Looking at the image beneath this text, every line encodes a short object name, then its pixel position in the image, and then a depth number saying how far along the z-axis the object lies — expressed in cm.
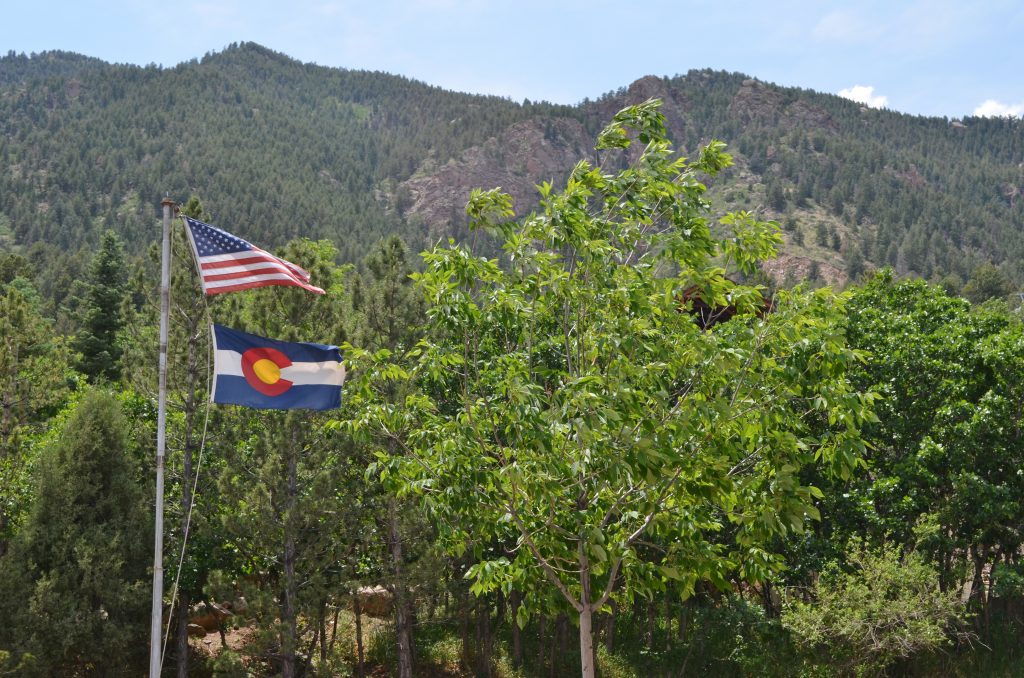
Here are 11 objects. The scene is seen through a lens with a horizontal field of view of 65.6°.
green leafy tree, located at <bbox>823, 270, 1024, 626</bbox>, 1767
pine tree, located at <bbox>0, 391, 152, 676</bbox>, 1591
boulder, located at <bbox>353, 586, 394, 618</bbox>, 2541
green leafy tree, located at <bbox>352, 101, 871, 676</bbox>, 771
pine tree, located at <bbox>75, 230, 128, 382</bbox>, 3659
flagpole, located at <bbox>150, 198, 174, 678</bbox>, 939
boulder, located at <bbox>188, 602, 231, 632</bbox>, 2257
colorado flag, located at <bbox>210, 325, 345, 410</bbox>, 962
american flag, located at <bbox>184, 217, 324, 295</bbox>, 975
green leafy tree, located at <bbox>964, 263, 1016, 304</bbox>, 8762
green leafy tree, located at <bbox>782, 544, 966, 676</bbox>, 1597
